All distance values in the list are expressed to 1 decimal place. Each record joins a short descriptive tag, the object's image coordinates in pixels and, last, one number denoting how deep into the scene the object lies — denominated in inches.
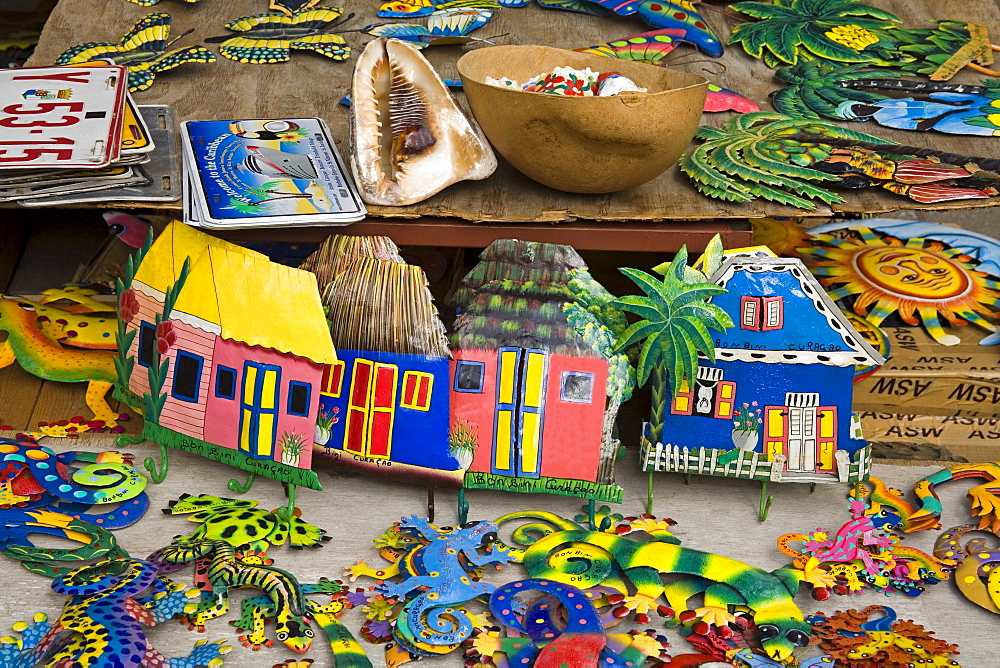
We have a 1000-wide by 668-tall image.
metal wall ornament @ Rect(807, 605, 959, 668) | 79.4
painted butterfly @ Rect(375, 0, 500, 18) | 121.7
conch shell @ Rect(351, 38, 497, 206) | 91.4
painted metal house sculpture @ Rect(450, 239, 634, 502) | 90.6
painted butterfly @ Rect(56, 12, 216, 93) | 110.2
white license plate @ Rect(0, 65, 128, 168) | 90.6
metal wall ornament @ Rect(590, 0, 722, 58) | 117.4
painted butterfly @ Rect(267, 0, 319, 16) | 123.2
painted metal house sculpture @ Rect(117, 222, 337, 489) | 91.0
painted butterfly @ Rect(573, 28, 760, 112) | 114.0
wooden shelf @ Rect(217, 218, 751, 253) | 91.4
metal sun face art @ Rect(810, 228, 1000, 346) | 111.1
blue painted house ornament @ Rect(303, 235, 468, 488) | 91.0
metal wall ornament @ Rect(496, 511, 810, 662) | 82.7
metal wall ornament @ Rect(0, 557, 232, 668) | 76.6
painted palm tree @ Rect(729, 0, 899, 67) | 116.3
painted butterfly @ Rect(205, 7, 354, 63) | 115.0
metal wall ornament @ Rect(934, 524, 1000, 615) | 85.9
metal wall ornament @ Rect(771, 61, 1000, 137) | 103.5
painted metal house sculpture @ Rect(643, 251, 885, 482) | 90.4
